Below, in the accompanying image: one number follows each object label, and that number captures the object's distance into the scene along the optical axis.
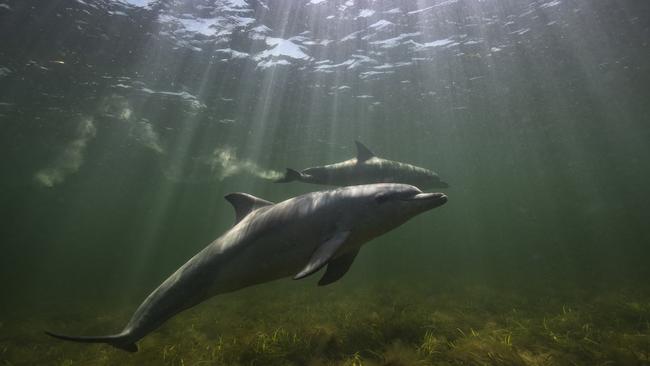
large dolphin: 4.14
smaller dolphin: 8.31
